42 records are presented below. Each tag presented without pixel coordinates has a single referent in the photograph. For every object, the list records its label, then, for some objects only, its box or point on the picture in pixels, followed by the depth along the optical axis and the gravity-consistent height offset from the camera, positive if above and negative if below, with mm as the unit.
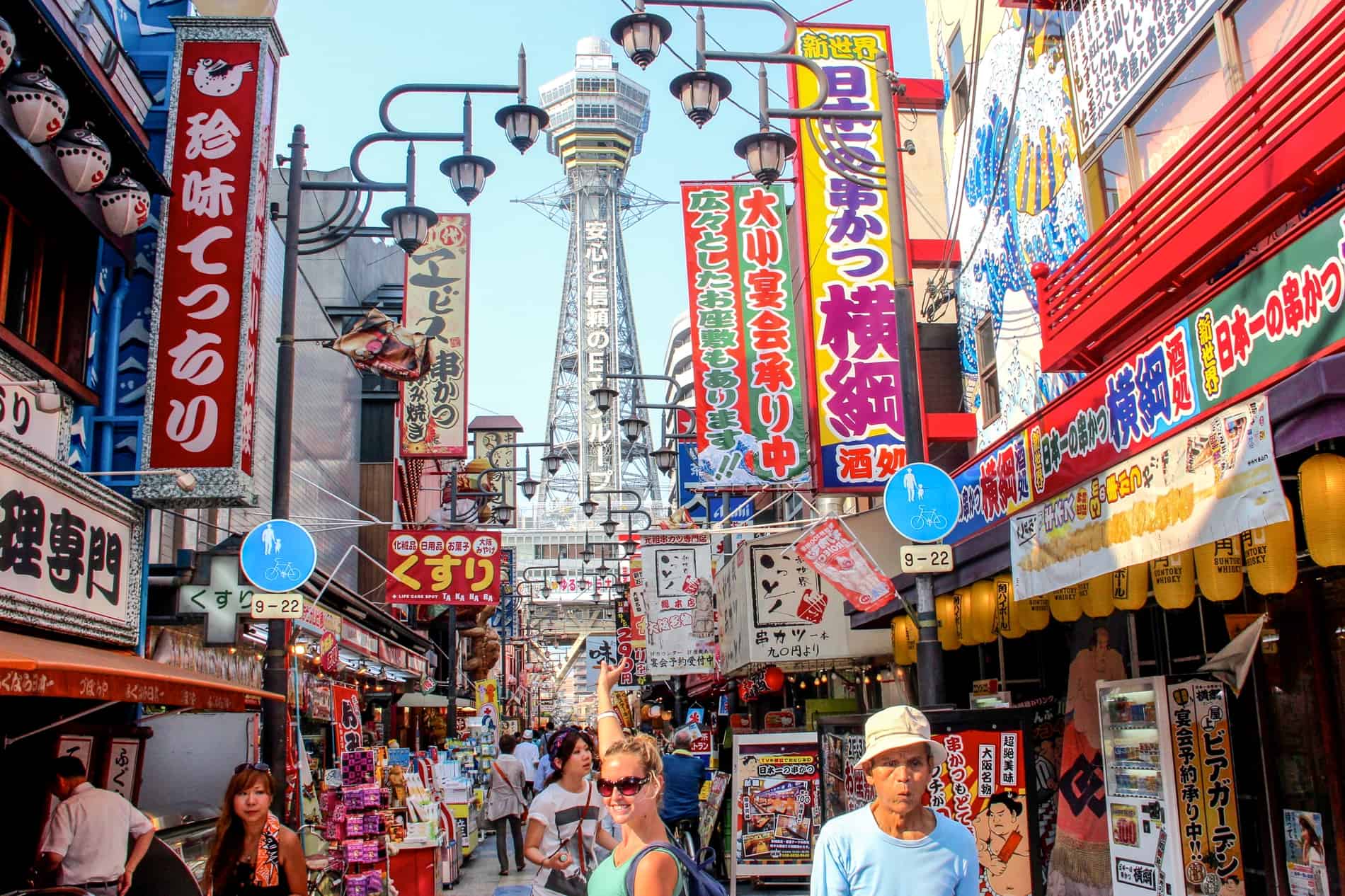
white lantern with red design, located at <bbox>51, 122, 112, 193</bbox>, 9523 +4403
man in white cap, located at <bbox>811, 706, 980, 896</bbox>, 4309 -547
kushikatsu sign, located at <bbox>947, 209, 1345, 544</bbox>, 6113 +1941
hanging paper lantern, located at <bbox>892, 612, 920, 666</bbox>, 13812 +585
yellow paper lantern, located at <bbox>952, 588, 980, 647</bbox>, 11491 +681
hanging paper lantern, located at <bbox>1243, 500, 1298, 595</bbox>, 6203 +619
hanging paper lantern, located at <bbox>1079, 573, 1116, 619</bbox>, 8461 +623
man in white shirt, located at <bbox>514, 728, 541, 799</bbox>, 21312 -1128
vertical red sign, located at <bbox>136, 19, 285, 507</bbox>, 10672 +3871
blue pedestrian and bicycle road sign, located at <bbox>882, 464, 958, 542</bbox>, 9648 +1512
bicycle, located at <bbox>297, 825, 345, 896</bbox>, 10047 -1579
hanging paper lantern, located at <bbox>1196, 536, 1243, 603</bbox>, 6840 +648
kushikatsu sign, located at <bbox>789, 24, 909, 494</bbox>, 14602 +4863
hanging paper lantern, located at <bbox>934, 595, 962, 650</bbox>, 12297 +733
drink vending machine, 7938 -775
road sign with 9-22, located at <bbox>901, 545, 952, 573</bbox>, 9695 +1055
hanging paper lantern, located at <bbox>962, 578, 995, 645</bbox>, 11062 +712
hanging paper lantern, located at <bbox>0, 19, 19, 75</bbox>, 8047 +4481
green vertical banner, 15719 +4822
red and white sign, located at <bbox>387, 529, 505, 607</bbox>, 20203 +2287
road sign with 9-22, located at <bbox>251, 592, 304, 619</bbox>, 11211 +928
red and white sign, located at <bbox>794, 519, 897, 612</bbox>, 11961 +1265
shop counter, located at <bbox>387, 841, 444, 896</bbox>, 12555 -1753
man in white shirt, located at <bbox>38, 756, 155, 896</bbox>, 8078 -857
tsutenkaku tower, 148375 +54021
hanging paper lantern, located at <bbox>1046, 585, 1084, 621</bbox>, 9430 +635
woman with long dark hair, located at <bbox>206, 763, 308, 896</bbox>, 7094 -853
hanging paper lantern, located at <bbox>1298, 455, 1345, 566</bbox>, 5641 +818
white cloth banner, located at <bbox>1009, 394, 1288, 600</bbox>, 6027 +1072
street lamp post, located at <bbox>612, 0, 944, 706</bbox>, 10461 +5251
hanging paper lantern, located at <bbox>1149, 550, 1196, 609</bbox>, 7488 +642
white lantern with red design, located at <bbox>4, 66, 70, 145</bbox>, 8516 +4341
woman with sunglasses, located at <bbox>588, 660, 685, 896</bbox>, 4512 -396
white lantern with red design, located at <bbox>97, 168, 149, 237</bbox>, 10055 +4236
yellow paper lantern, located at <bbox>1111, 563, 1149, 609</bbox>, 7852 +637
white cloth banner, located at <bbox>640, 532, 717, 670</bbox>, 21422 +1737
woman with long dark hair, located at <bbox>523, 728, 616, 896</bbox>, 6926 -741
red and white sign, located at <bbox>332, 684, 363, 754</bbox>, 14032 -200
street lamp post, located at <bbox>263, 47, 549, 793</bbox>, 12094 +5292
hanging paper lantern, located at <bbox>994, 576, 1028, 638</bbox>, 10453 +659
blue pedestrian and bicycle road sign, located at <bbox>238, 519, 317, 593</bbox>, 11156 +1394
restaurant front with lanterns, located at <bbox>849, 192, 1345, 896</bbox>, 6113 +650
